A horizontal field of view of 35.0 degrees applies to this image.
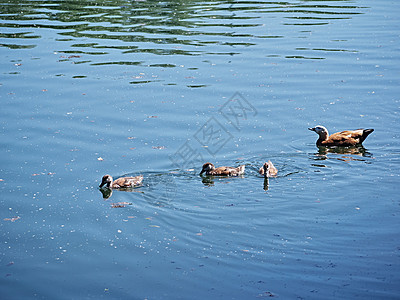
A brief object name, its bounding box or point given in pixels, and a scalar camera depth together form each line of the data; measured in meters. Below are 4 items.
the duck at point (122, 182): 12.20
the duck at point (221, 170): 12.50
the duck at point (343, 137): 14.12
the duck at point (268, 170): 12.41
